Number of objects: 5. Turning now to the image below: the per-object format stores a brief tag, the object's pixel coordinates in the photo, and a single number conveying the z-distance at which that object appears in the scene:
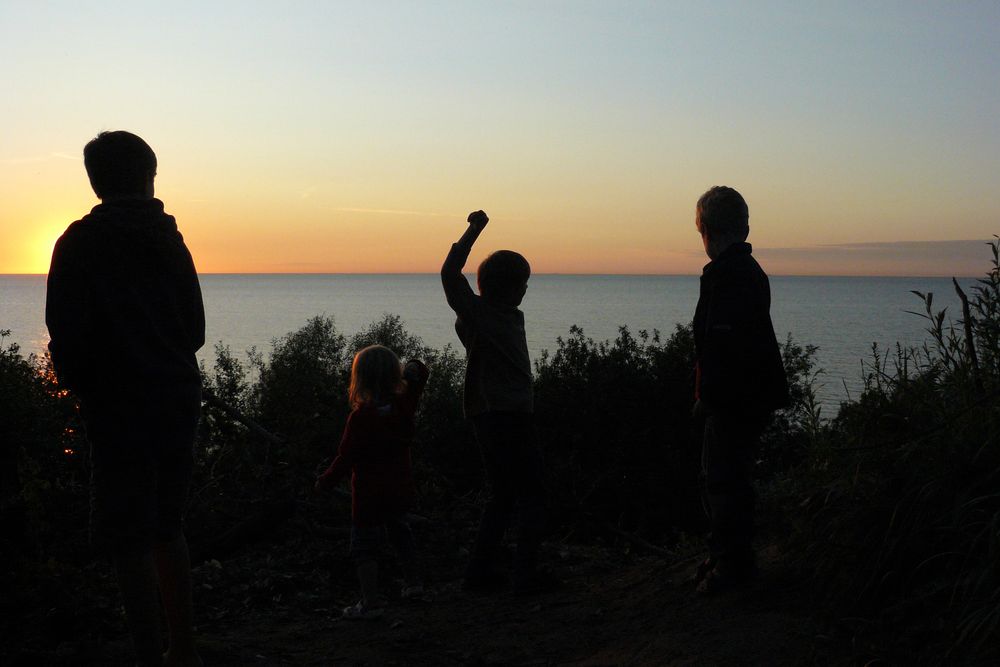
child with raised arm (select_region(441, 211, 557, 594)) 5.36
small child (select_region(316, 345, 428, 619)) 5.41
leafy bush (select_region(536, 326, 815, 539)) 10.41
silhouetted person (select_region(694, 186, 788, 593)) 4.54
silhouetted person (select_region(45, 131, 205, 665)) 3.53
